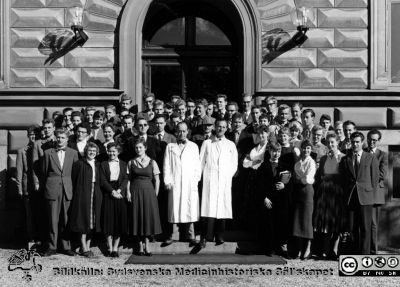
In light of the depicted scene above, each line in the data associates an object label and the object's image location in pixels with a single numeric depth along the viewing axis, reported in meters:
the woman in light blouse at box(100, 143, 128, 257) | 10.85
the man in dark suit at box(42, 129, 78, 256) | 11.11
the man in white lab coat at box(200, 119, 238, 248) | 10.98
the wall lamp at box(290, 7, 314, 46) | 13.23
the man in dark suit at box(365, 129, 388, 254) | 11.08
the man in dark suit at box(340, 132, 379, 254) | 10.80
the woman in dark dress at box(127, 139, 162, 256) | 10.75
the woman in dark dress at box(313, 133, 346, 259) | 10.85
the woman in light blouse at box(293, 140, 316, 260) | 10.73
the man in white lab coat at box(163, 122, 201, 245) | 10.95
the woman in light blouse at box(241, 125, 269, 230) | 11.12
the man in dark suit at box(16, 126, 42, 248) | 11.74
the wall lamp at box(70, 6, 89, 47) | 13.23
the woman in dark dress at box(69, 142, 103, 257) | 10.91
